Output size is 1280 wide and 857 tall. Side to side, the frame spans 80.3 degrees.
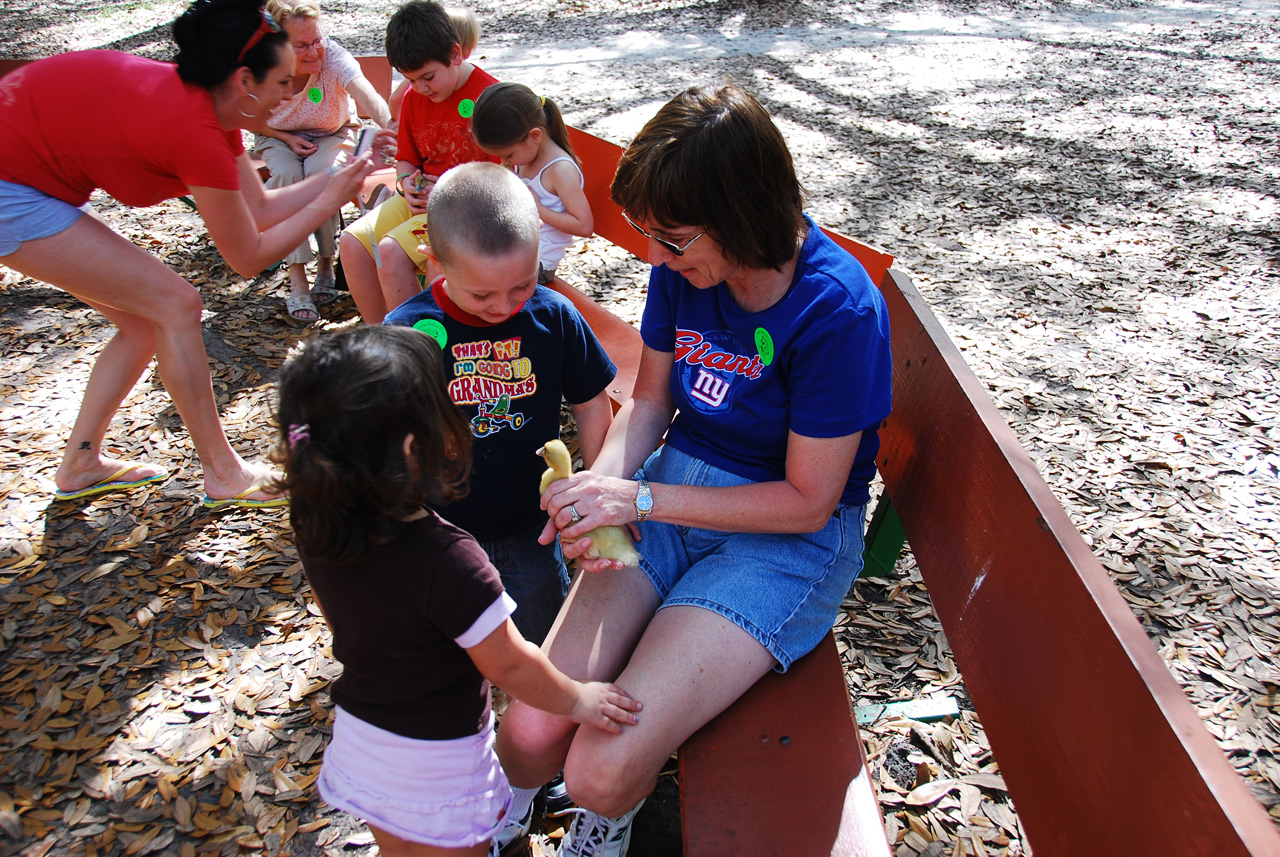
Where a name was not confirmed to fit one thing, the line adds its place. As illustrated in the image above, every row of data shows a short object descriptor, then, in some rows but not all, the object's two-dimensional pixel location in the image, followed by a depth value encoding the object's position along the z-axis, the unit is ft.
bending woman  8.98
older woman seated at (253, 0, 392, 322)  15.66
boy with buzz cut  6.98
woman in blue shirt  6.02
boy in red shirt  12.01
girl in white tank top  11.47
